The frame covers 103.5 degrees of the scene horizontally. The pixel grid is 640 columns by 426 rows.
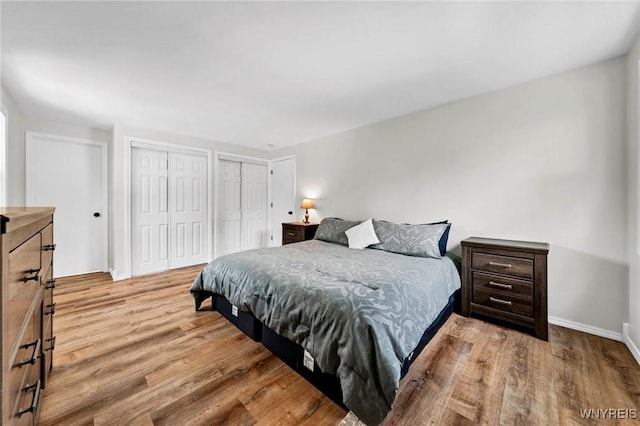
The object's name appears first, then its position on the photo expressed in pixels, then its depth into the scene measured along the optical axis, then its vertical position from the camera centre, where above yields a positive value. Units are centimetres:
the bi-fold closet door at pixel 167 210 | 373 +3
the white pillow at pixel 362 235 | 290 -28
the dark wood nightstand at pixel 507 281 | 204 -61
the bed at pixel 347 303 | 124 -60
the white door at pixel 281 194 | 491 +35
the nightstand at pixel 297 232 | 398 -32
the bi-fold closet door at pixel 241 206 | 466 +12
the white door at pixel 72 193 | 339 +27
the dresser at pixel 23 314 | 70 -37
